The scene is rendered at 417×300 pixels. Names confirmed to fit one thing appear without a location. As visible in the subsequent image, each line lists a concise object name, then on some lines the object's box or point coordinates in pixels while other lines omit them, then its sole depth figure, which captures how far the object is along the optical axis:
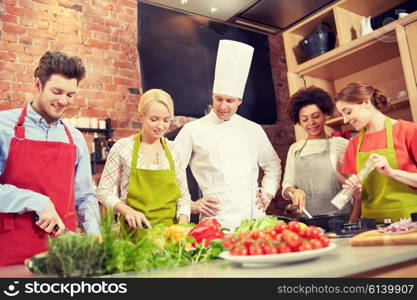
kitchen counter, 0.86
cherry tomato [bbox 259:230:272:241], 1.01
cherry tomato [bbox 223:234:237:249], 1.05
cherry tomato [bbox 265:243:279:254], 0.97
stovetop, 1.51
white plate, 0.93
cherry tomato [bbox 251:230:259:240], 1.04
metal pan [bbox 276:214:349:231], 1.67
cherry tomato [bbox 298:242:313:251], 0.98
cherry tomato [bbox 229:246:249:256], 0.99
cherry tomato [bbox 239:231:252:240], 1.05
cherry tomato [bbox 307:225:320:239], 1.03
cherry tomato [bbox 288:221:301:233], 1.06
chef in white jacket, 2.48
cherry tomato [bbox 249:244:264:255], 0.98
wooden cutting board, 1.16
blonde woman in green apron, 2.00
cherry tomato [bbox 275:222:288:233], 1.09
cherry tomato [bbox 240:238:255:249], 1.01
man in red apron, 1.52
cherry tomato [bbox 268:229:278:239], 1.05
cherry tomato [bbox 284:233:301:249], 0.98
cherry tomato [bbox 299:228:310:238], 1.03
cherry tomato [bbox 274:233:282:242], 1.01
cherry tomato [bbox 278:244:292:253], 0.97
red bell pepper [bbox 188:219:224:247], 1.33
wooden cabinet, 2.82
